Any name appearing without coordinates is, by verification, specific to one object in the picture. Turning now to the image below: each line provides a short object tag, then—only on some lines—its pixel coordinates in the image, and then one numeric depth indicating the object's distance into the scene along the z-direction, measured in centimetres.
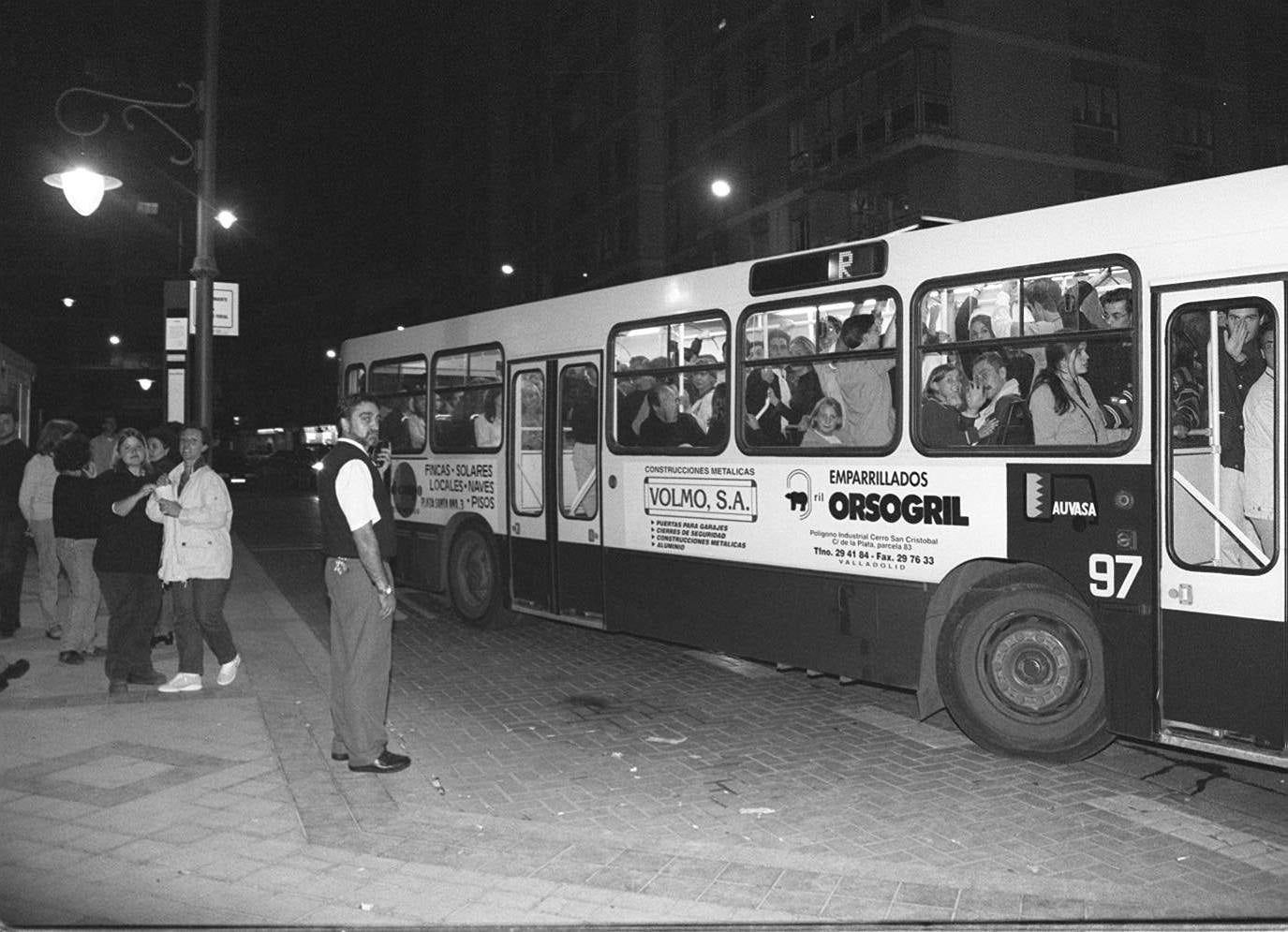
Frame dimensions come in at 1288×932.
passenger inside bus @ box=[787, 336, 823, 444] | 816
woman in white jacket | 828
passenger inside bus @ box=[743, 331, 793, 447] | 843
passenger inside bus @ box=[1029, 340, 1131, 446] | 665
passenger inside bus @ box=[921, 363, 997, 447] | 718
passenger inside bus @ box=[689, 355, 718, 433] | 902
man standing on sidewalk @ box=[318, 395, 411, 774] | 630
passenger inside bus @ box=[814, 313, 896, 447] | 769
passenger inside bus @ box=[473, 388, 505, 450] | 1156
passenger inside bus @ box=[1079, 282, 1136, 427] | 650
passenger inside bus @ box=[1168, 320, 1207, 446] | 628
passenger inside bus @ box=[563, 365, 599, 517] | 1032
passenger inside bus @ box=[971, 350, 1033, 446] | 696
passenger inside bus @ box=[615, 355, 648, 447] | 984
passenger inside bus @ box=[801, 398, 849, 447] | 799
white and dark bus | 608
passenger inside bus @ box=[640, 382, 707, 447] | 921
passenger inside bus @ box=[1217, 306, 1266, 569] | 610
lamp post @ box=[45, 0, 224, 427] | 1139
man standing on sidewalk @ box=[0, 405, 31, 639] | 1017
